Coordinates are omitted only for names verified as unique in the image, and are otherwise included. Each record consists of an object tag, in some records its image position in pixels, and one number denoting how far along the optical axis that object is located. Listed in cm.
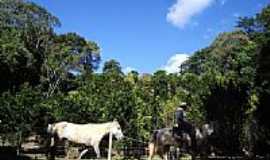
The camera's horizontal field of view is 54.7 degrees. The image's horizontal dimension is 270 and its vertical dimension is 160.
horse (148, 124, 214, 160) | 1079
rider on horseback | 1043
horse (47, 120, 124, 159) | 1191
